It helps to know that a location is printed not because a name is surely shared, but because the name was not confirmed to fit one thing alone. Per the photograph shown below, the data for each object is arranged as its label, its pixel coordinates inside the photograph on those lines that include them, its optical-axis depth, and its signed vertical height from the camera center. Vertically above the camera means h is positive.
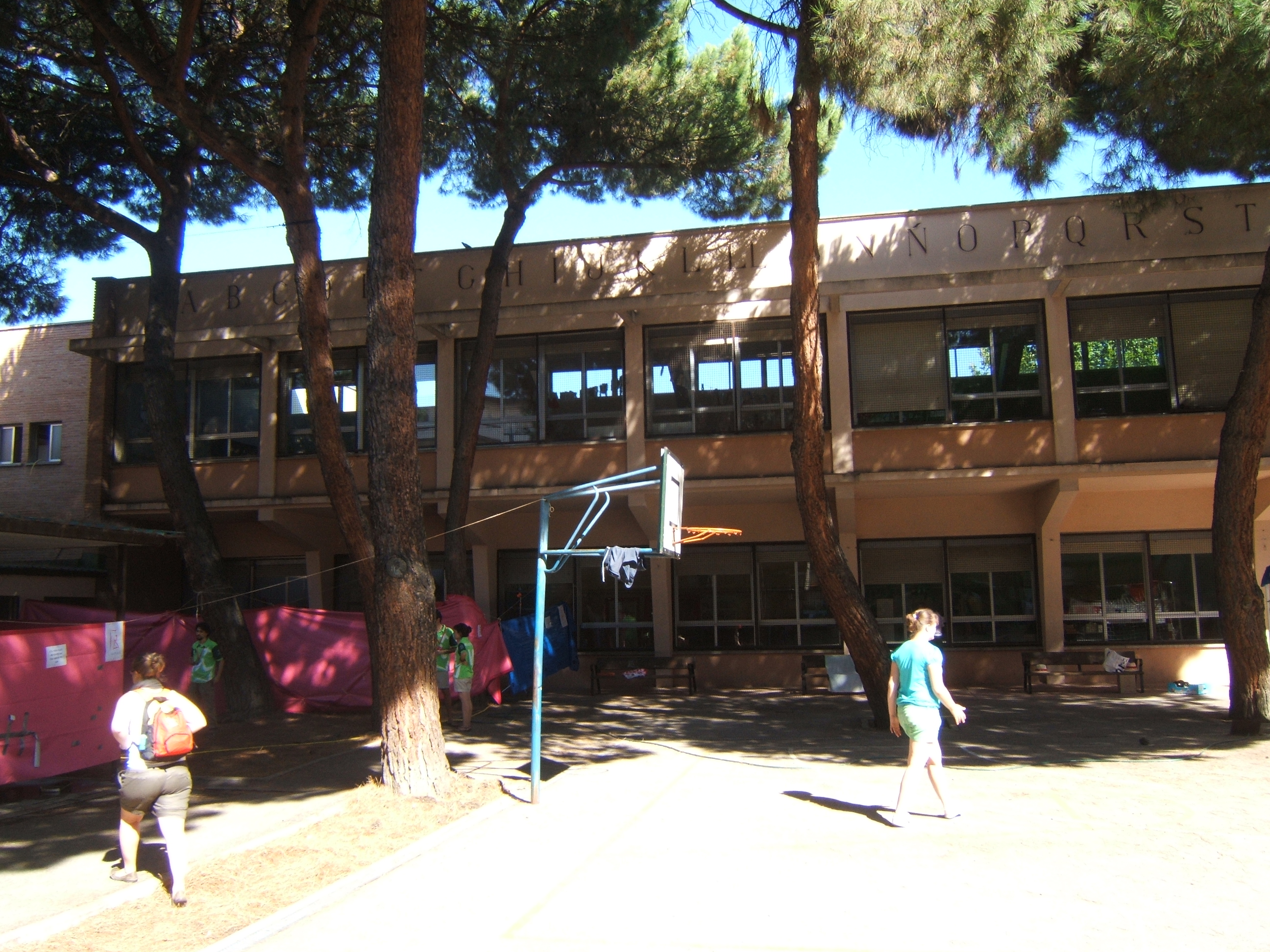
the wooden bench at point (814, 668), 16.36 -1.43
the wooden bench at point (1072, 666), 15.71 -1.38
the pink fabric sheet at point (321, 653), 14.40 -1.01
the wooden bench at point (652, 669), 16.64 -1.46
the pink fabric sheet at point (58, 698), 8.57 -1.02
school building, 15.84 +2.87
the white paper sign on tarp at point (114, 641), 9.73 -0.54
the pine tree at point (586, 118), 15.01 +7.81
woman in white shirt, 5.95 -1.17
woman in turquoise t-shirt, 7.02 -0.84
